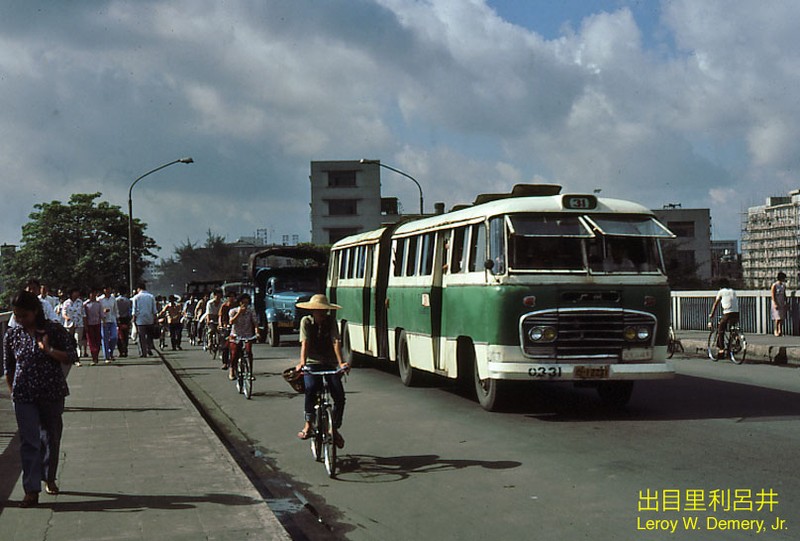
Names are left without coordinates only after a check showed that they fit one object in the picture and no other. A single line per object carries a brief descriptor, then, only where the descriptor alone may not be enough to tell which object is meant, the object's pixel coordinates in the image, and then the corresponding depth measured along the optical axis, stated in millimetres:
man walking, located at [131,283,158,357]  26219
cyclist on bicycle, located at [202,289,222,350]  25969
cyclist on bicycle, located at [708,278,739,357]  22203
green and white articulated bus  12734
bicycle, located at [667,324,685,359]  23523
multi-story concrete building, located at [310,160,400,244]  106562
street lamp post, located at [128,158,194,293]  46750
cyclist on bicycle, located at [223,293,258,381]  17656
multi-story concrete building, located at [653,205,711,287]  105250
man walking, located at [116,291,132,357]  27766
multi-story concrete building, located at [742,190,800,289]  142750
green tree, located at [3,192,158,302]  86375
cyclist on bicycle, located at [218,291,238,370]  20638
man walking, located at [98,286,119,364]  25172
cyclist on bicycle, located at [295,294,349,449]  9781
